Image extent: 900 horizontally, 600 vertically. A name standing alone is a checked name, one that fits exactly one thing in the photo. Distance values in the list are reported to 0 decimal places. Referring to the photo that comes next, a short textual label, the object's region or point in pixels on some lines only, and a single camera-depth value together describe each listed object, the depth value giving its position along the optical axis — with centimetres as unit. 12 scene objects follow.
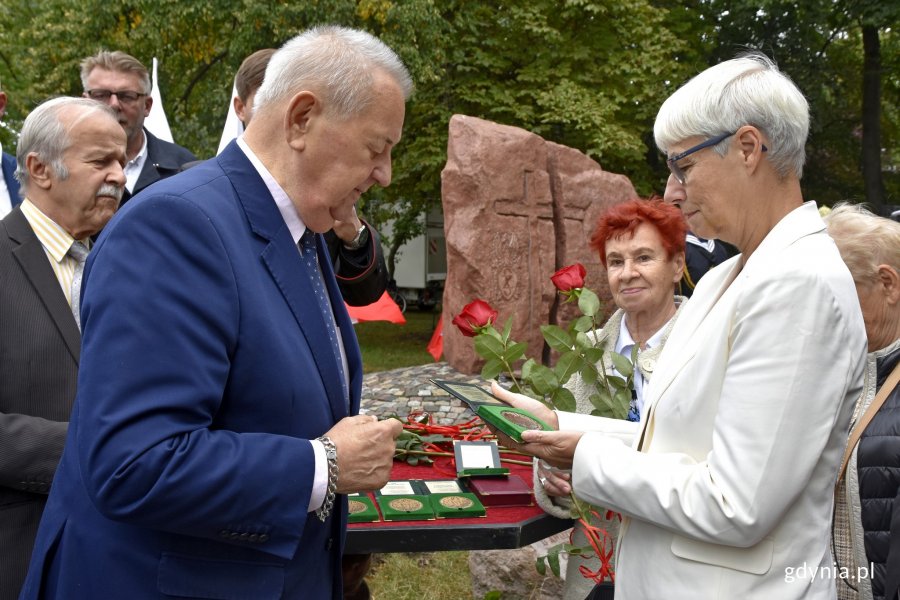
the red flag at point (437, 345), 1054
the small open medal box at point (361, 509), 223
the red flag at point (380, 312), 1194
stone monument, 873
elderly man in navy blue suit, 136
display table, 219
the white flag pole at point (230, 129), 506
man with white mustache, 219
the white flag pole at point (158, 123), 598
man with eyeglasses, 417
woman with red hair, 351
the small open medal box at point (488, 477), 247
